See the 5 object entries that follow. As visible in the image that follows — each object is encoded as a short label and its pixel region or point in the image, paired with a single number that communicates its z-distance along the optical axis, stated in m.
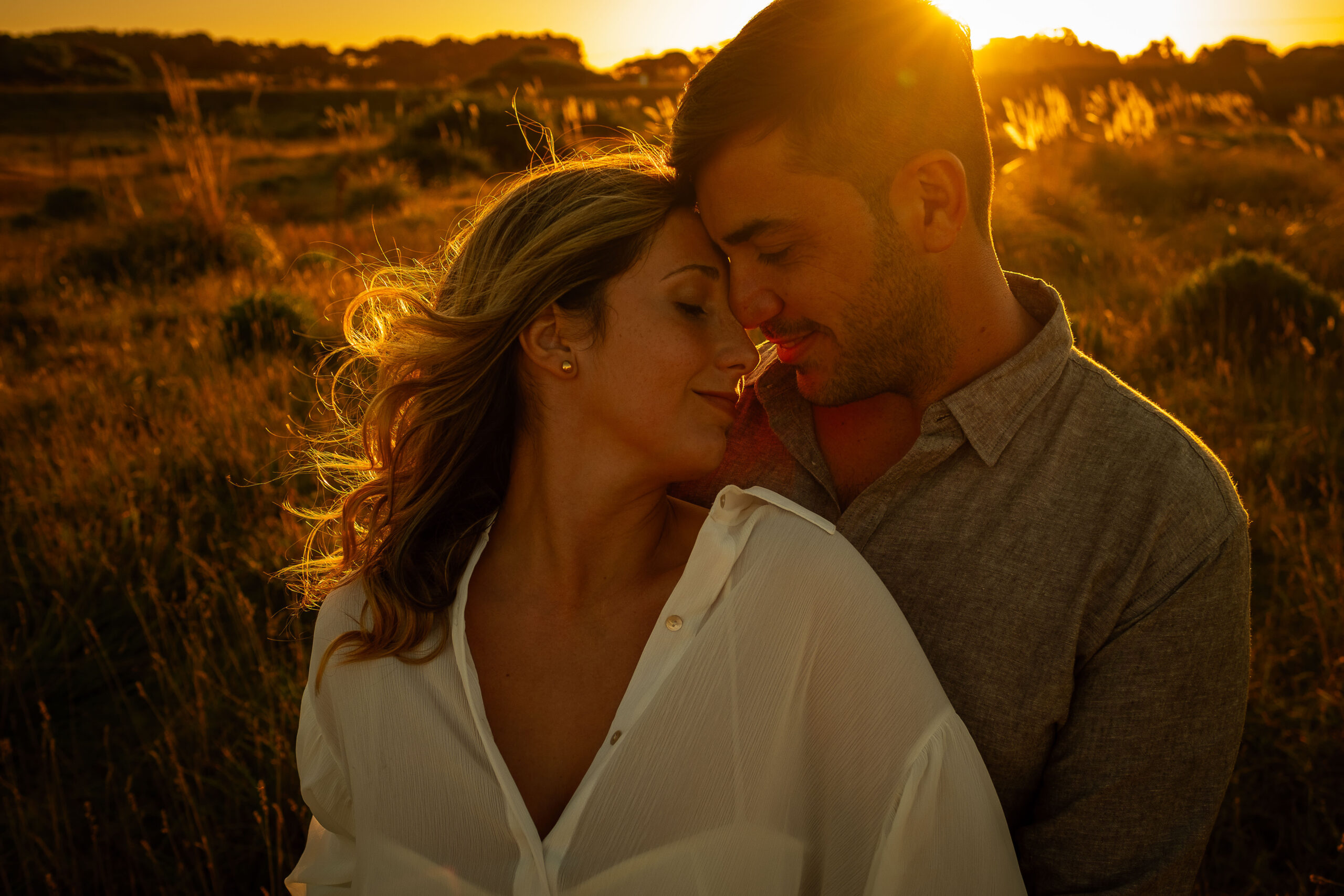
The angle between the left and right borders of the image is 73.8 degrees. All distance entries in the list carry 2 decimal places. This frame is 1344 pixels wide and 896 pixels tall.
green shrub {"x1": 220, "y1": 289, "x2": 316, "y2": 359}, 6.03
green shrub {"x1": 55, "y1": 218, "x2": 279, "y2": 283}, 8.44
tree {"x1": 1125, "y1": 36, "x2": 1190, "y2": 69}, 28.29
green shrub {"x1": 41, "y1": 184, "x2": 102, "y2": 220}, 12.12
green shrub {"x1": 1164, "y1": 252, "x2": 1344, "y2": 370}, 5.55
